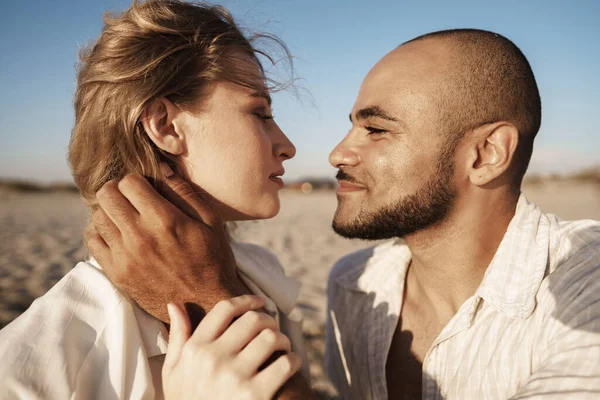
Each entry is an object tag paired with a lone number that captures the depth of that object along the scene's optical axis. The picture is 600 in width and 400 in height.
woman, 0.42
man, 0.53
